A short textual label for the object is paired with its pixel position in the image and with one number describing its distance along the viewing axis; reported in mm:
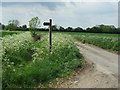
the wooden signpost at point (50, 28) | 9100
